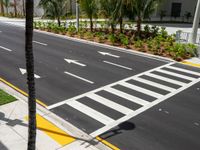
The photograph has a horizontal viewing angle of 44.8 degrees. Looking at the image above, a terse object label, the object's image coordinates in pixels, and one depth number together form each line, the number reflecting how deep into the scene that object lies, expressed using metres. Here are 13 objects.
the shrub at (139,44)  21.42
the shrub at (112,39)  23.02
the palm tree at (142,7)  23.72
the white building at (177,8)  42.89
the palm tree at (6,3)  50.81
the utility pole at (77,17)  28.96
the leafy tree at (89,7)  27.04
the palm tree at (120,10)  24.29
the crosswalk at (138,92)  10.44
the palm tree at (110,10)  25.08
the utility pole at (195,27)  19.56
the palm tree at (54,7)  31.23
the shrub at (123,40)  21.91
